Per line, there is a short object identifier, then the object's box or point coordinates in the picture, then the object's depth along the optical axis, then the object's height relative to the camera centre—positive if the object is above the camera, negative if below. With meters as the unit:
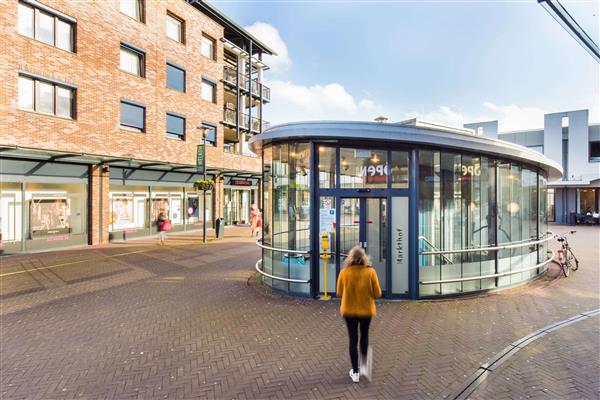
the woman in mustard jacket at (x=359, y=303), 3.85 -1.23
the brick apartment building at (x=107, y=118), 12.83 +4.27
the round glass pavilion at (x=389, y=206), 6.82 -0.10
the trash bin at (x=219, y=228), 18.12 -1.51
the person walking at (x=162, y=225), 15.79 -1.17
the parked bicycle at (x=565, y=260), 9.38 -1.77
